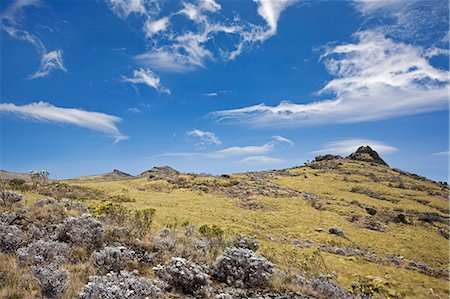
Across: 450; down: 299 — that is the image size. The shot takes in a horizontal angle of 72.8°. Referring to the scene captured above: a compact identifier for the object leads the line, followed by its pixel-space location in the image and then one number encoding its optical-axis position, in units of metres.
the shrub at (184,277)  7.30
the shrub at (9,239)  7.93
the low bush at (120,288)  5.45
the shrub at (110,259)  7.64
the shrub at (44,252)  7.26
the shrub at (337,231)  30.90
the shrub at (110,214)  13.55
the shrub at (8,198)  13.11
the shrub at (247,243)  13.08
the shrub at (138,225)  12.15
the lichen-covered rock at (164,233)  12.66
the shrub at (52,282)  5.75
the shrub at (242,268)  8.53
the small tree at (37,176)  25.61
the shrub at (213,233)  14.92
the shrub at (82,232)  9.29
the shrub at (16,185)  24.91
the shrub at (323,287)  9.38
